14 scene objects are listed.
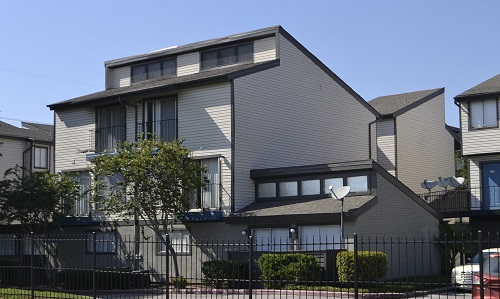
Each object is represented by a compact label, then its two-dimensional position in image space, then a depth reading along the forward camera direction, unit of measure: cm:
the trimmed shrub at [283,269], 2481
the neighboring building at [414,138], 4241
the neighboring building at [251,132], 2872
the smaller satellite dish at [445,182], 3703
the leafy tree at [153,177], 2847
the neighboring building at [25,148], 4881
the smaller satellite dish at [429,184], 3753
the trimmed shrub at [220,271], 2637
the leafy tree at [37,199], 3228
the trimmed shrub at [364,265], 2403
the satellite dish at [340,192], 2591
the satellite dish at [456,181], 3634
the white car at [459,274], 2277
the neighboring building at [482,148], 3609
